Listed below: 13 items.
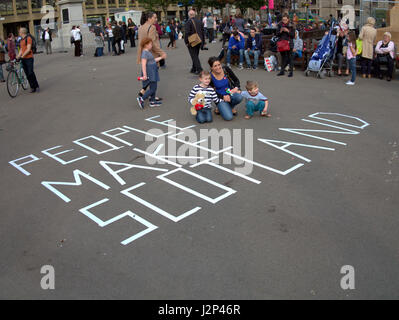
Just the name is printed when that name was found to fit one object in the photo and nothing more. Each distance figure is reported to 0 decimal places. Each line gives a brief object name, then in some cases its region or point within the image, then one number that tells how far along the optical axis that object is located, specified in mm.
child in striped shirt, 8734
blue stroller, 13320
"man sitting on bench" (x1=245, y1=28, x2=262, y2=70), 15349
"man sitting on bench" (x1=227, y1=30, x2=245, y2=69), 15281
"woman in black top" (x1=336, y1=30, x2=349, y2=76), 13367
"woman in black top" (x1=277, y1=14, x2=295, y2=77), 13562
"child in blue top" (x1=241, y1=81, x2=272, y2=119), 8766
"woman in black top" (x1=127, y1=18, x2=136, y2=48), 27422
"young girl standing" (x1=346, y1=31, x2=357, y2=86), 12508
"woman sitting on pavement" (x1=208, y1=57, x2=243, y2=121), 8953
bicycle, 12398
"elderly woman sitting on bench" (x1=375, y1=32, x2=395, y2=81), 12551
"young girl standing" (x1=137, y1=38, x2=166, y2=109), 9932
